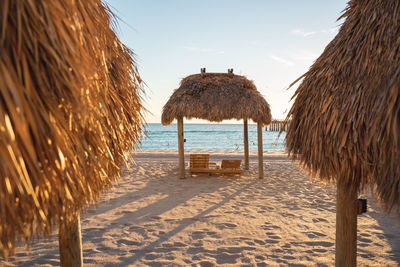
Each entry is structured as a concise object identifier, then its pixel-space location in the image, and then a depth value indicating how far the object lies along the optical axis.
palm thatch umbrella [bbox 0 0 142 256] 0.75
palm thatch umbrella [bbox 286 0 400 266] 1.52
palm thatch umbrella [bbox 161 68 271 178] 7.26
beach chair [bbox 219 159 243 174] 7.39
